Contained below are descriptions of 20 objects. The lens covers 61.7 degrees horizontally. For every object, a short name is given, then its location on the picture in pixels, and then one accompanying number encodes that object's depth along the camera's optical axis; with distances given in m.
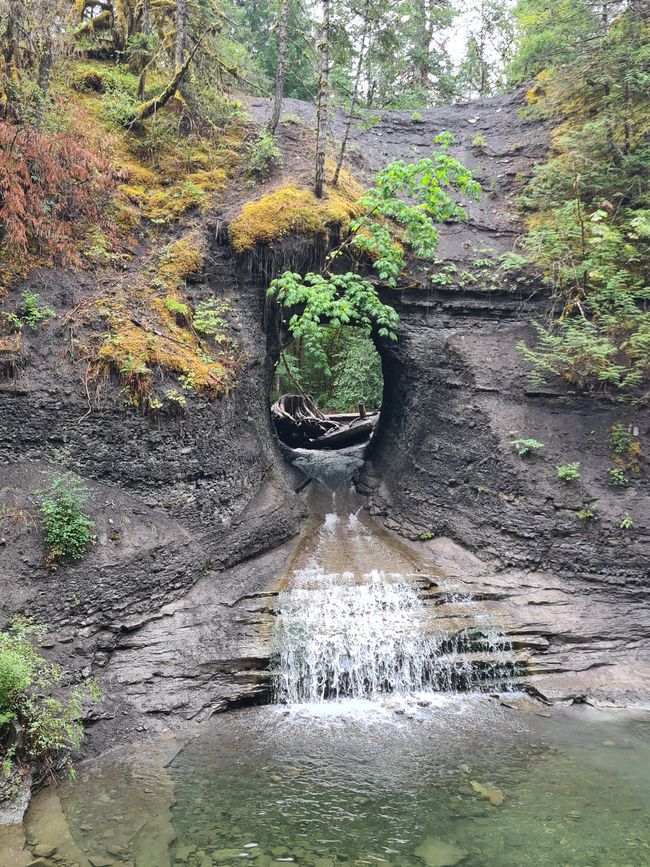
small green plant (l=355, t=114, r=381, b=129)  13.45
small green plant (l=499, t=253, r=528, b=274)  11.94
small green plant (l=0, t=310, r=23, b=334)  8.52
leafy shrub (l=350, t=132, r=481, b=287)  9.52
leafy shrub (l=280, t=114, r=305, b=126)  14.70
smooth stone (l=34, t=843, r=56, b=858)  4.74
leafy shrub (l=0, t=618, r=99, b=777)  5.68
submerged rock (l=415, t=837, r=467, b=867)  4.63
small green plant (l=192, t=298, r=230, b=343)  10.54
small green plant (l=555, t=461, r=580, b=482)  9.81
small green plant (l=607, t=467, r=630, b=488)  9.61
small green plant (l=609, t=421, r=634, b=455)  9.88
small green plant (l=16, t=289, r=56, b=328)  8.77
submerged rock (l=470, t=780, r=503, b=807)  5.49
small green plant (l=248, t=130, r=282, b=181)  12.69
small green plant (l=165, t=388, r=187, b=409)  9.22
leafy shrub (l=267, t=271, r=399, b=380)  9.56
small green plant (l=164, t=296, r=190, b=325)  10.15
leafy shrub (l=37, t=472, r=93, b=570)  7.54
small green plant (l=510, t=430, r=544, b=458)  10.30
